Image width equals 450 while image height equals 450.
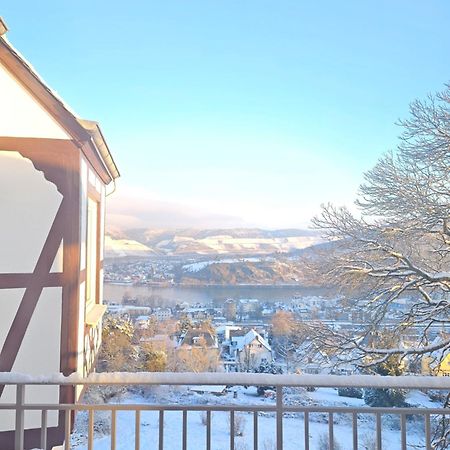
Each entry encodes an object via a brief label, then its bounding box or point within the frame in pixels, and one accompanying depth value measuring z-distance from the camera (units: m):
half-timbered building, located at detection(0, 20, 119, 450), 3.47
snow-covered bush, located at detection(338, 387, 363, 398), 8.95
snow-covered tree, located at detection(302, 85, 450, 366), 7.18
